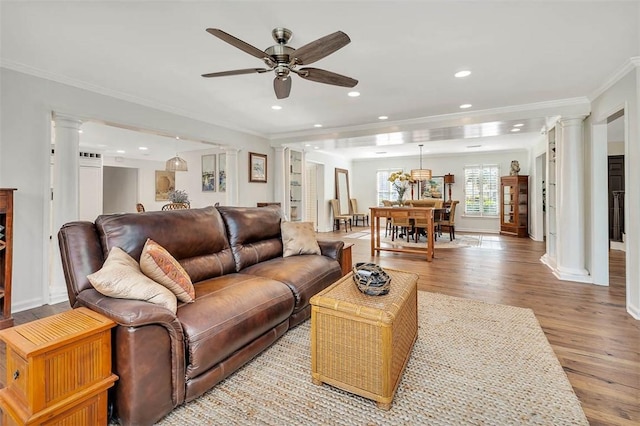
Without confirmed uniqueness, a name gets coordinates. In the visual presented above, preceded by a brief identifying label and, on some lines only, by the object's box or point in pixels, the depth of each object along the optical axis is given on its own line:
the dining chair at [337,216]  9.40
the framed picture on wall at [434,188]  9.60
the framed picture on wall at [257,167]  5.84
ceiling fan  1.87
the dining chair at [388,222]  7.46
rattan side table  1.59
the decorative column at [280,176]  6.35
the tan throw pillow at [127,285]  1.49
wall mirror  9.90
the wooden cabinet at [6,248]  2.57
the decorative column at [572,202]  3.96
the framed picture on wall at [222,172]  7.18
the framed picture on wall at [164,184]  9.67
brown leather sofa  1.41
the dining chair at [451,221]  7.50
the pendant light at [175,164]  5.76
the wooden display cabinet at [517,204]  7.87
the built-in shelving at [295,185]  6.67
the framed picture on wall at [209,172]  7.39
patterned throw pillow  1.77
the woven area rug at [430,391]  1.53
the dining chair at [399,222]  5.48
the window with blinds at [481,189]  8.96
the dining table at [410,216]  5.15
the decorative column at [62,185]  3.25
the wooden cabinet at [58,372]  1.17
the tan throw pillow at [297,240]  3.18
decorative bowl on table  1.85
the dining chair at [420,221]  5.26
